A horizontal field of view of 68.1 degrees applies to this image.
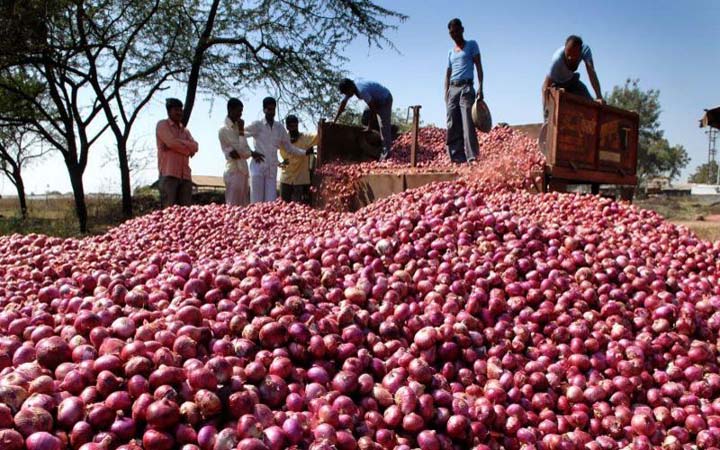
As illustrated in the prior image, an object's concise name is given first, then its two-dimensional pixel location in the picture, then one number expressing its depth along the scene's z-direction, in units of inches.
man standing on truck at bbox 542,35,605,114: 252.2
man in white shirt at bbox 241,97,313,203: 312.3
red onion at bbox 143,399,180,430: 54.7
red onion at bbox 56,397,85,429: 55.1
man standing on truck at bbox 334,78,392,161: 346.3
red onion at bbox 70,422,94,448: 53.5
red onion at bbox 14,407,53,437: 52.1
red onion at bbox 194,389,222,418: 57.6
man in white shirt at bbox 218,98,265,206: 298.0
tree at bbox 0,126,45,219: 839.2
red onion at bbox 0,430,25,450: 49.6
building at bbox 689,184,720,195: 2185.8
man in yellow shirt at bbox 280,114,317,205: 325.1
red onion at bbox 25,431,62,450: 50.5
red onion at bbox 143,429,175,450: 53.4
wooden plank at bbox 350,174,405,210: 253.3
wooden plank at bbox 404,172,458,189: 235.9
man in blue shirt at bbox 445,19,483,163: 275.3
